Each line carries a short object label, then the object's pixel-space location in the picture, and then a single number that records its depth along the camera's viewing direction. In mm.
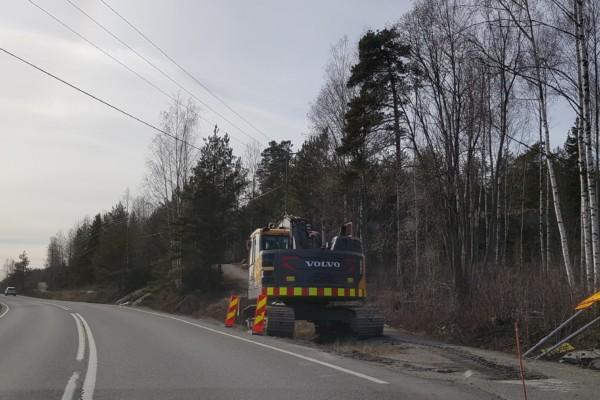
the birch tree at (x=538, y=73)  17891
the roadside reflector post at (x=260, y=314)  17344
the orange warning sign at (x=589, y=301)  9754
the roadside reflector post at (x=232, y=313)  22328
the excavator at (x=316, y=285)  16531
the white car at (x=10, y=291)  97531
